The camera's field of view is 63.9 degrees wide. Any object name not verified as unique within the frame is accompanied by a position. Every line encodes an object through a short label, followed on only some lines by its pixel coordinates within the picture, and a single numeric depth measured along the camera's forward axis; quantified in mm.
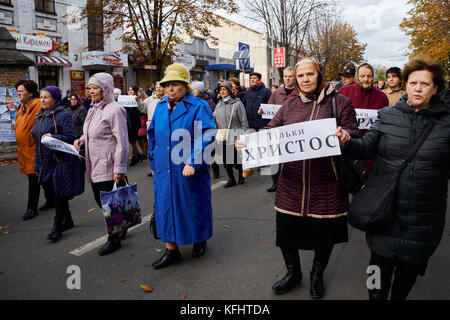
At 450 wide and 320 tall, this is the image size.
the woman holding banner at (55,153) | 4496
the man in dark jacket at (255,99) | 7805
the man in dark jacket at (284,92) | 6438
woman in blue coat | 3588
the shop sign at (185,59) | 26656
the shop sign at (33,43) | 17359
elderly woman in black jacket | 2355
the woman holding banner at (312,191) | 2818
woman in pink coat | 4102
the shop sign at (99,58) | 20984
